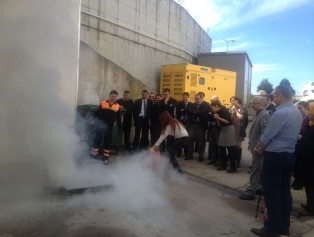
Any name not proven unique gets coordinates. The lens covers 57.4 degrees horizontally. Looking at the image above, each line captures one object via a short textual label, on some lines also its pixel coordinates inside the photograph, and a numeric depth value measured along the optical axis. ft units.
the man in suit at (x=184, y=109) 26.37
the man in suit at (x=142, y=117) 26.80
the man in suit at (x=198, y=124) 25.56
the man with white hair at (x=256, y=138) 16.57
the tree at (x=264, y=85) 132.41
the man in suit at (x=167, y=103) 26.63
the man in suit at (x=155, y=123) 27.02
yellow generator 34.68
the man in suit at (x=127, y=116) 27.25
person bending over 18.67
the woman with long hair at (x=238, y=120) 22.84
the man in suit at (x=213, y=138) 24.29
